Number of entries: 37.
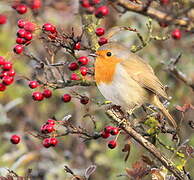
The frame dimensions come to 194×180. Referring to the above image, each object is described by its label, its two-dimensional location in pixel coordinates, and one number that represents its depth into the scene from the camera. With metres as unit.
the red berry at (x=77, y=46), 5.05
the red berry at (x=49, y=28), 4.95
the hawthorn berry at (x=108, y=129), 4.85
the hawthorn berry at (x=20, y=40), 5.32
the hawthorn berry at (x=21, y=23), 5.31
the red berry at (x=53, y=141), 5.20
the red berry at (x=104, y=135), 4.98
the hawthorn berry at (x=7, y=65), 5.57
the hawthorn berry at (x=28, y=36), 5.24
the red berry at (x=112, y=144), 5.12
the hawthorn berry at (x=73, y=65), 5.52
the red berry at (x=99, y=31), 5.43
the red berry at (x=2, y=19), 5.81
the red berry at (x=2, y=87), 5.78
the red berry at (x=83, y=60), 5.36
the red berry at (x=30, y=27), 5.17
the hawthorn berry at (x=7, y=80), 5.56
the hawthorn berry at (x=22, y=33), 5.24
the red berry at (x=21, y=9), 4.75
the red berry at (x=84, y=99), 5.26
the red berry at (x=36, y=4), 4.18
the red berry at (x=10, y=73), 5.57
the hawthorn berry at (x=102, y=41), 5.61
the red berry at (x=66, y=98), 5.61
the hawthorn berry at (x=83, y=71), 5.48
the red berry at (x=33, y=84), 5.41
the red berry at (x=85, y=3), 3.24
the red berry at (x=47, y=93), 5.68
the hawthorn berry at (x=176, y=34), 5.46
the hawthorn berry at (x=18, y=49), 5.27
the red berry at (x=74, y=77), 5.56
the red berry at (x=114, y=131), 4.83
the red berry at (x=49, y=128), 4.99
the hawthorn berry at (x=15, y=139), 5.67
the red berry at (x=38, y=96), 5.63
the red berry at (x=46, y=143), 5.27
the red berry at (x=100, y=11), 3.47
